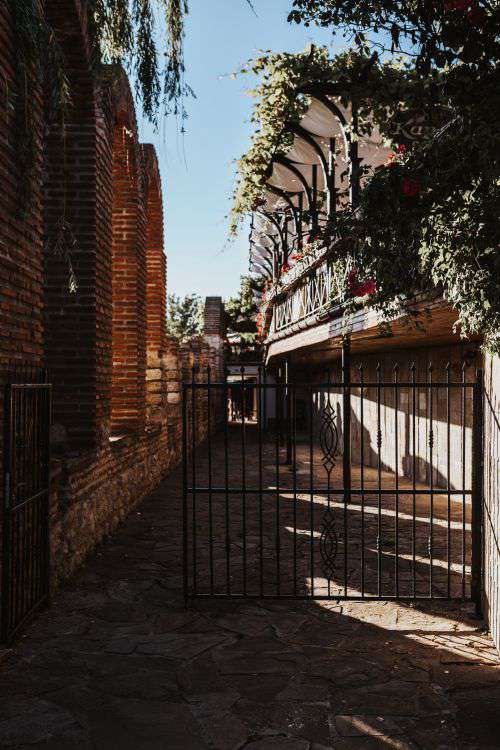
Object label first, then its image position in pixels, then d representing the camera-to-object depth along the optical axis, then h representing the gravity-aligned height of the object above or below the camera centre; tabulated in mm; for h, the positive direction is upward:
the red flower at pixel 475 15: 3004 +1686
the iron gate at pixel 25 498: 4434 -754
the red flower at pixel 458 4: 2951 +1704
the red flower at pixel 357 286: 5828 +937
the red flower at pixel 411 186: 3924 +1203
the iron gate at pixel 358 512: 5562 -1733
